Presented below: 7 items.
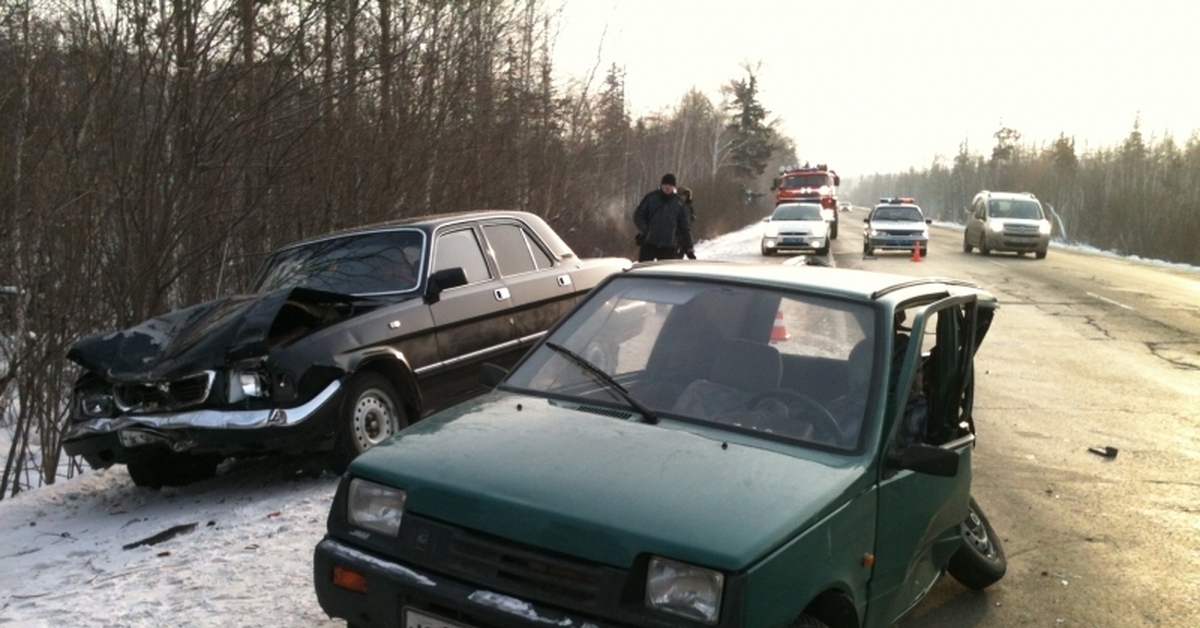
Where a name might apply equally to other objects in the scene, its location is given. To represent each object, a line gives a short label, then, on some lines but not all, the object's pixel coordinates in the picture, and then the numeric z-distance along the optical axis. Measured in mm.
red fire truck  42219
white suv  31047
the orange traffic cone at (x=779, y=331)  4195
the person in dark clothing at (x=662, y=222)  13898
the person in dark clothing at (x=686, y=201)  14550
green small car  2918
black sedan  6141
